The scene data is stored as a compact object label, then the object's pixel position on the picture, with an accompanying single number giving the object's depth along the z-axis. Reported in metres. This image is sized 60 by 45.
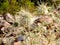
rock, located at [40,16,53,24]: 3.79
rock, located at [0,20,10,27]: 3.75
